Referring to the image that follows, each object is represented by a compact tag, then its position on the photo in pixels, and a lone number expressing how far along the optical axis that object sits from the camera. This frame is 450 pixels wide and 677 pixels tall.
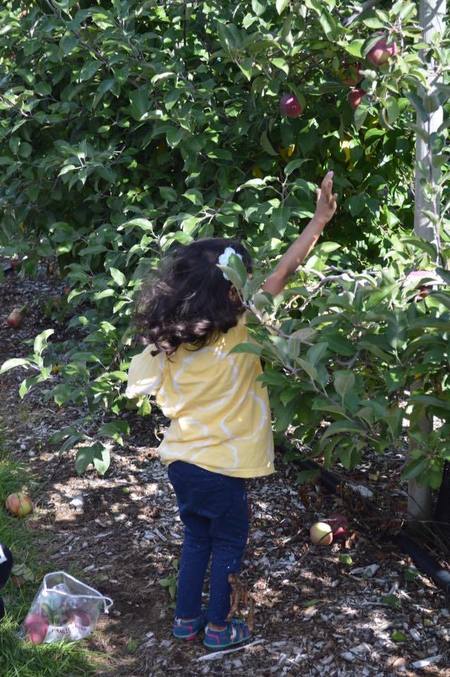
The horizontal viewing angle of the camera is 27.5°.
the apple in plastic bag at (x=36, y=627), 2.57
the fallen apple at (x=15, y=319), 5.06
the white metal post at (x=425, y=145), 2.51
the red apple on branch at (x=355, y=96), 2.79
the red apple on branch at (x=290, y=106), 2.81
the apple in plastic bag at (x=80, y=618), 2.63
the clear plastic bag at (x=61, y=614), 2.59
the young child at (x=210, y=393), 2.32
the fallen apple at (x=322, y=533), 2.87
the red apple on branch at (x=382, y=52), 2.43
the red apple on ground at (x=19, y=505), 3.27
